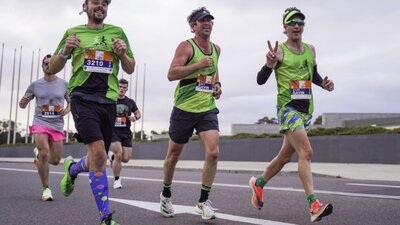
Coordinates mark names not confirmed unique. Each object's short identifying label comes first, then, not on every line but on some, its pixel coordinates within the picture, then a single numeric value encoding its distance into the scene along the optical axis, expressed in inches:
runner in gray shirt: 282.5
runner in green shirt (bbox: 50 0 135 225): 165.6
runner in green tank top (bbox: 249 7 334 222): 196.1
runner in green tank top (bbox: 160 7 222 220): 197.5
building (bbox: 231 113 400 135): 1359.0
